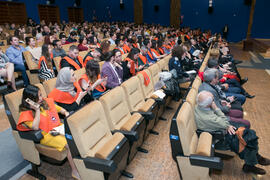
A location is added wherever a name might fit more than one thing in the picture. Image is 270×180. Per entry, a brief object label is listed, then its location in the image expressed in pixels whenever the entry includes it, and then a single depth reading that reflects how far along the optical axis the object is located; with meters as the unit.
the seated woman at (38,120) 1.88
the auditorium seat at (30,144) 1.89
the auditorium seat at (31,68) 3.92
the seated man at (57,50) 4.39
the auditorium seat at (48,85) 2.37
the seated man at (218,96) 2.57
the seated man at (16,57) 4.22
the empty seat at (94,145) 1.59
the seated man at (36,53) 4.00
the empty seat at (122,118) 2.02
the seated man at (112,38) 7.07
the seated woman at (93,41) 6.22
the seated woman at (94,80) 2.67
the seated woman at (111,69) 3.04
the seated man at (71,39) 6.90
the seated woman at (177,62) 3.92
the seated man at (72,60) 3.42
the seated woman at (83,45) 5.43
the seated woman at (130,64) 3.72
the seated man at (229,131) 2.04
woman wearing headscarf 2.32
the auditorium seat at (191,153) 1.65
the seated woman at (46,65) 3.57
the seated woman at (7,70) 3.76
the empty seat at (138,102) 2.46
